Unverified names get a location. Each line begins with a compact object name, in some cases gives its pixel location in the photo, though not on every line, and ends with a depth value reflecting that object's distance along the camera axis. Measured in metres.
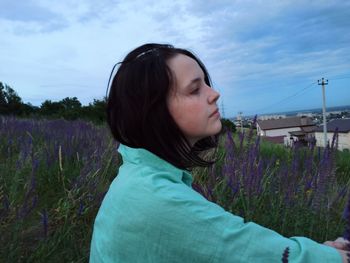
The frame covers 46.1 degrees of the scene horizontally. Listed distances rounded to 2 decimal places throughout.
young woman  0.93
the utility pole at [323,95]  27.20
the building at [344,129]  55.78
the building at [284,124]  84.50
